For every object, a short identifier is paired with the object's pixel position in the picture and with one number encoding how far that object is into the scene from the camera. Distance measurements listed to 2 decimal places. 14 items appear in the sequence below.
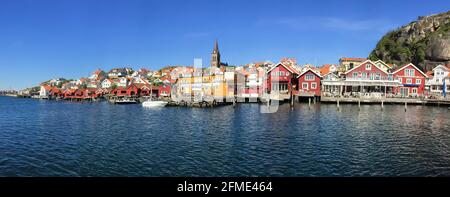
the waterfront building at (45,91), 165.75
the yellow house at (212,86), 94.89
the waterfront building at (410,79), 85.00
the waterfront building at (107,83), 173.98
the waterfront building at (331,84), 83.62
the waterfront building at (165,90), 127.49
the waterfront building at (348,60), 125.44
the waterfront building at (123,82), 171.38
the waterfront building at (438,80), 86.31
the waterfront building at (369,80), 83.06
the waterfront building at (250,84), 96.25
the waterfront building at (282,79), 88.06
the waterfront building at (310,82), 84.62
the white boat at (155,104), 80.06
